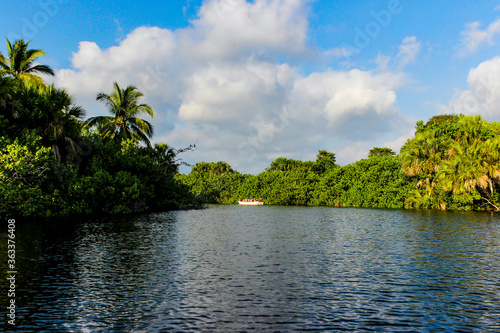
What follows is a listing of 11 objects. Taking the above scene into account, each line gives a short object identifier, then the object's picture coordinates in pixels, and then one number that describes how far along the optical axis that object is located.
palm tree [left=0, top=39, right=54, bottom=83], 40.62
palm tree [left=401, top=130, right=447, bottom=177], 57.34
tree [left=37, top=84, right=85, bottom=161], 33.94
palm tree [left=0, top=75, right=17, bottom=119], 29.28
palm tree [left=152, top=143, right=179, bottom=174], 57.69
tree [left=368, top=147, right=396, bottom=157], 107.38
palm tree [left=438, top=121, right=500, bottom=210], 47.97
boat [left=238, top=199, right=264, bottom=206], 101.54
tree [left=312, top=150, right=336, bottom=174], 107.75
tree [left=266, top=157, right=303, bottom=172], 116.00
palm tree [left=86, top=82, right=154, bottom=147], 50.35
